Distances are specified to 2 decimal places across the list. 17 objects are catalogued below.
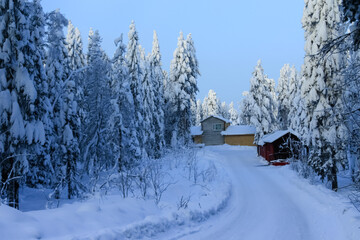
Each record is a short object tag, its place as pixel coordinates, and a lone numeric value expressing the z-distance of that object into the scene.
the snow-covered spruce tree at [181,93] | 36.44
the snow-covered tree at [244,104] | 52.51
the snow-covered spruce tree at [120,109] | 21.38
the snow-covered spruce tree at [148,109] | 31.53
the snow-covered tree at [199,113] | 90.74
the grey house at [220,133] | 54.66
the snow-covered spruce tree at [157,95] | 36.71
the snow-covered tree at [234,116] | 105.69
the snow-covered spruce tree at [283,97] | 51.88
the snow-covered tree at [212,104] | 74.54
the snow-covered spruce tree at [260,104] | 40.09
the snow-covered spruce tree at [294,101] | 32.31
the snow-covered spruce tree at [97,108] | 23.80
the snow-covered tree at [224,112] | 91.62
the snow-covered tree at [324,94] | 16.50
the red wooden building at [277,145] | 29.12
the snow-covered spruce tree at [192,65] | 37.34
